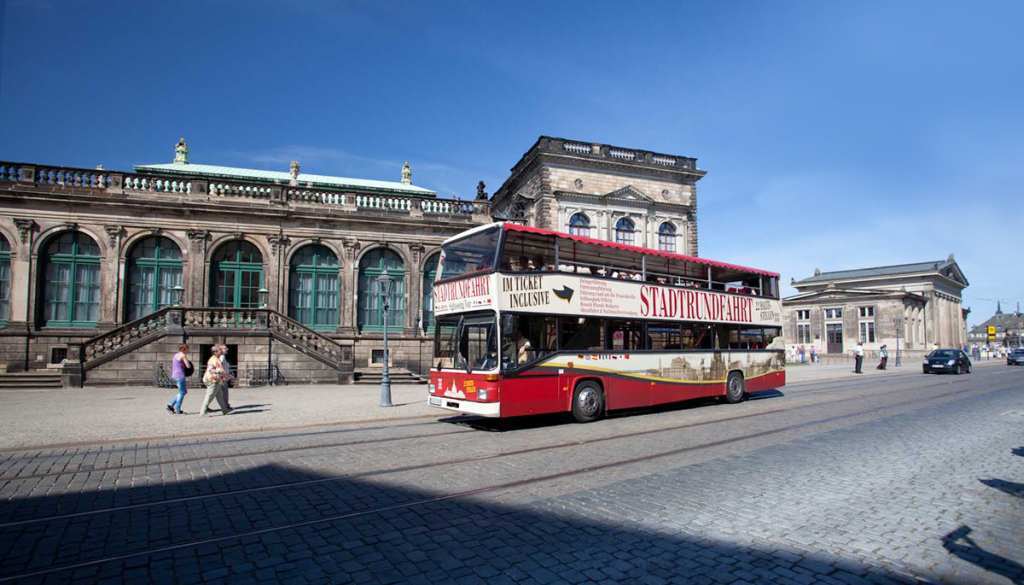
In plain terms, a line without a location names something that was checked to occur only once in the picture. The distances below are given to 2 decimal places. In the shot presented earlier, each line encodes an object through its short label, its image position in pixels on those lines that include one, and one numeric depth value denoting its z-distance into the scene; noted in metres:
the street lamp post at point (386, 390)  15.19
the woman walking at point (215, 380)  13.18
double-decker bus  11.13
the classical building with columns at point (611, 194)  33.31
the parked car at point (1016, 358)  44.09
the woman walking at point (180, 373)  13.40
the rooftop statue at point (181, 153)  33.66
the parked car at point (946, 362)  31.86
